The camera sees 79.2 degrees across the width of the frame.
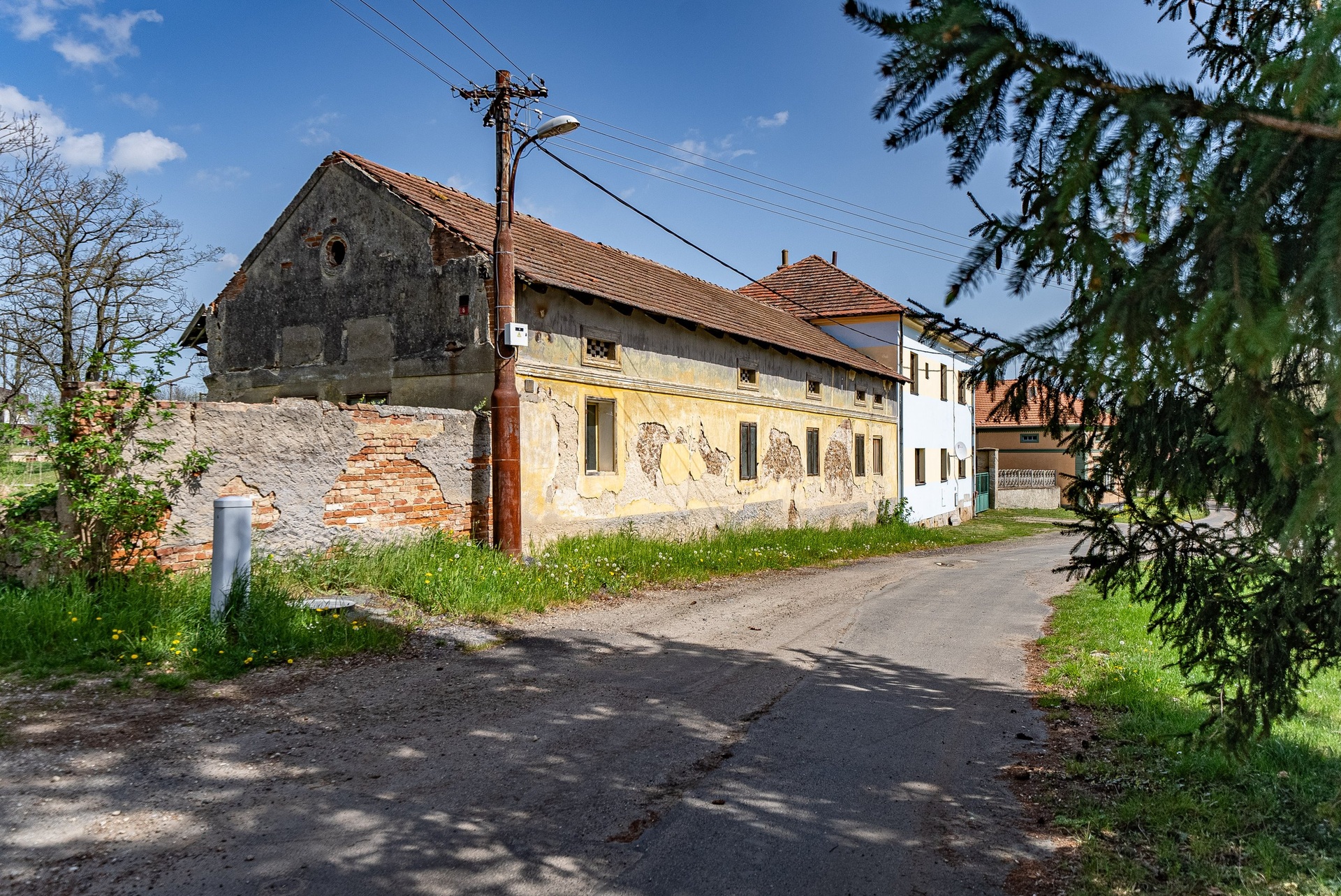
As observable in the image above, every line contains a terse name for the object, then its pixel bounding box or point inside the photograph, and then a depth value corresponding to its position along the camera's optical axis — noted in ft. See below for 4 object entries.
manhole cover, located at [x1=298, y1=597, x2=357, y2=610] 24.30
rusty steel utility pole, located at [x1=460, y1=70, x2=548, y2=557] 34.73
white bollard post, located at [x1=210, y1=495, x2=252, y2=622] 21.68
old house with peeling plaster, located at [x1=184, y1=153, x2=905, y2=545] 37.06
